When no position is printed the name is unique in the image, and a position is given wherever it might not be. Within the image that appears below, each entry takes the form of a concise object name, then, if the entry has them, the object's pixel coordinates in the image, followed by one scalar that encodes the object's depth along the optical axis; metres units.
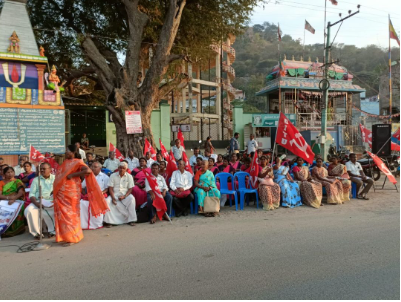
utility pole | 13.27
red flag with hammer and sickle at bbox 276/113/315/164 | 7.21
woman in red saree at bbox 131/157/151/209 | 6.48
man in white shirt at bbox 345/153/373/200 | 8.15
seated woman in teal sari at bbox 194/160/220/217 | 6.53
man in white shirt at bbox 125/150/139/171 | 9.23
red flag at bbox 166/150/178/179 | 7.33
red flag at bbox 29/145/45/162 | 7.26
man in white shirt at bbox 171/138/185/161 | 10.14
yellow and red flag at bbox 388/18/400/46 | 16.31
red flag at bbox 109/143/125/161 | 9.42
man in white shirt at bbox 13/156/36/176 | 7.45
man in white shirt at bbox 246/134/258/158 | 12.13
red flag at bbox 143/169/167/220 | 6.09
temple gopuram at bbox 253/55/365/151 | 21.52
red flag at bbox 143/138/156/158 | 9.96
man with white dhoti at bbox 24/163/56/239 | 5.10
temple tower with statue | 9.62
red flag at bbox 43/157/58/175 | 7.85
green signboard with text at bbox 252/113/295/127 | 20.16
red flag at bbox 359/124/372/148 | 13.38
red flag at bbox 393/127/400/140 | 11.97
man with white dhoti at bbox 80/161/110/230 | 5.71
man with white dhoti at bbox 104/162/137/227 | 5.94
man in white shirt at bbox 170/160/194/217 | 6.57
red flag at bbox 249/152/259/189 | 7.27
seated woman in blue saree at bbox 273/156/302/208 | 7.20
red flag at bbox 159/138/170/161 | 9.42
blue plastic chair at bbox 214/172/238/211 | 7.36
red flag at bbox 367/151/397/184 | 7.83
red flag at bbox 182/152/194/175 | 7.11
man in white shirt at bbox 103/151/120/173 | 8.83
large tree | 10.98
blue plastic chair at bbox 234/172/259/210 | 7.18
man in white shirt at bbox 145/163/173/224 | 6.15
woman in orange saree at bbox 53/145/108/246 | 4.74
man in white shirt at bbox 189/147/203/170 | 9.38
